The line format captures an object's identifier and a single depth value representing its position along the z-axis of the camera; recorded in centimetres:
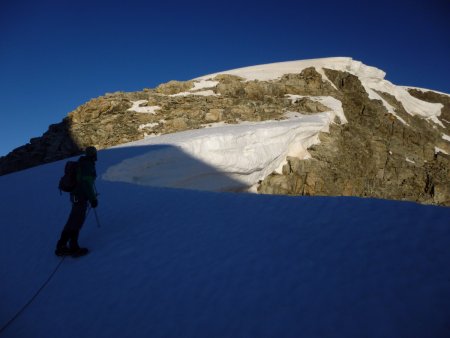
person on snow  547
